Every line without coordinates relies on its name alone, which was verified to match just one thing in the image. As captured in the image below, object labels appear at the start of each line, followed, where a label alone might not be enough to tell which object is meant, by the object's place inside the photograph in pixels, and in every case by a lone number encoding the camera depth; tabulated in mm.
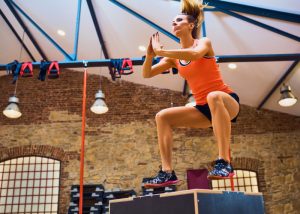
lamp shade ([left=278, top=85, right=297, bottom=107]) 6853
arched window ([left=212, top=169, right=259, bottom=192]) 8750
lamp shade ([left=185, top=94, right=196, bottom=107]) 7055
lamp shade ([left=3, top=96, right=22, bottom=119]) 7820
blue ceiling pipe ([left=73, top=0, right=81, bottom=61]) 6401
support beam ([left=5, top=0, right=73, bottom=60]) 7245
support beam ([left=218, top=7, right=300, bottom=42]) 5820
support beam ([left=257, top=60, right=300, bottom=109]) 6806
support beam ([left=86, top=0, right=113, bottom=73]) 7020
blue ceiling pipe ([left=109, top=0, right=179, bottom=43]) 6695
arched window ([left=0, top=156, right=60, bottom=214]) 8773
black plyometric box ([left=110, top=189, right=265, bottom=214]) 1837
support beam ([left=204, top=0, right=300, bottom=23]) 5453
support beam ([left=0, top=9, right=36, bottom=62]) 8325
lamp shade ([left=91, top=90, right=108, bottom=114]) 7594
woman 2121
